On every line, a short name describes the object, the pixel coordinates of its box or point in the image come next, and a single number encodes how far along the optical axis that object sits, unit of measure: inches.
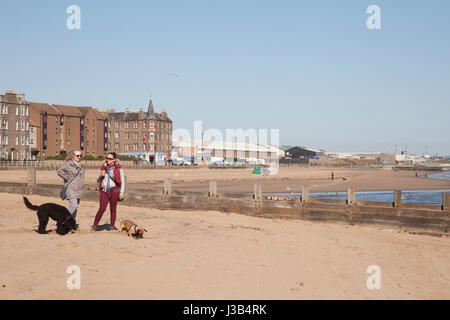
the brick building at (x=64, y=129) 3518.7
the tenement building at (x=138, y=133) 4313.5
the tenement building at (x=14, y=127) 2950.3
